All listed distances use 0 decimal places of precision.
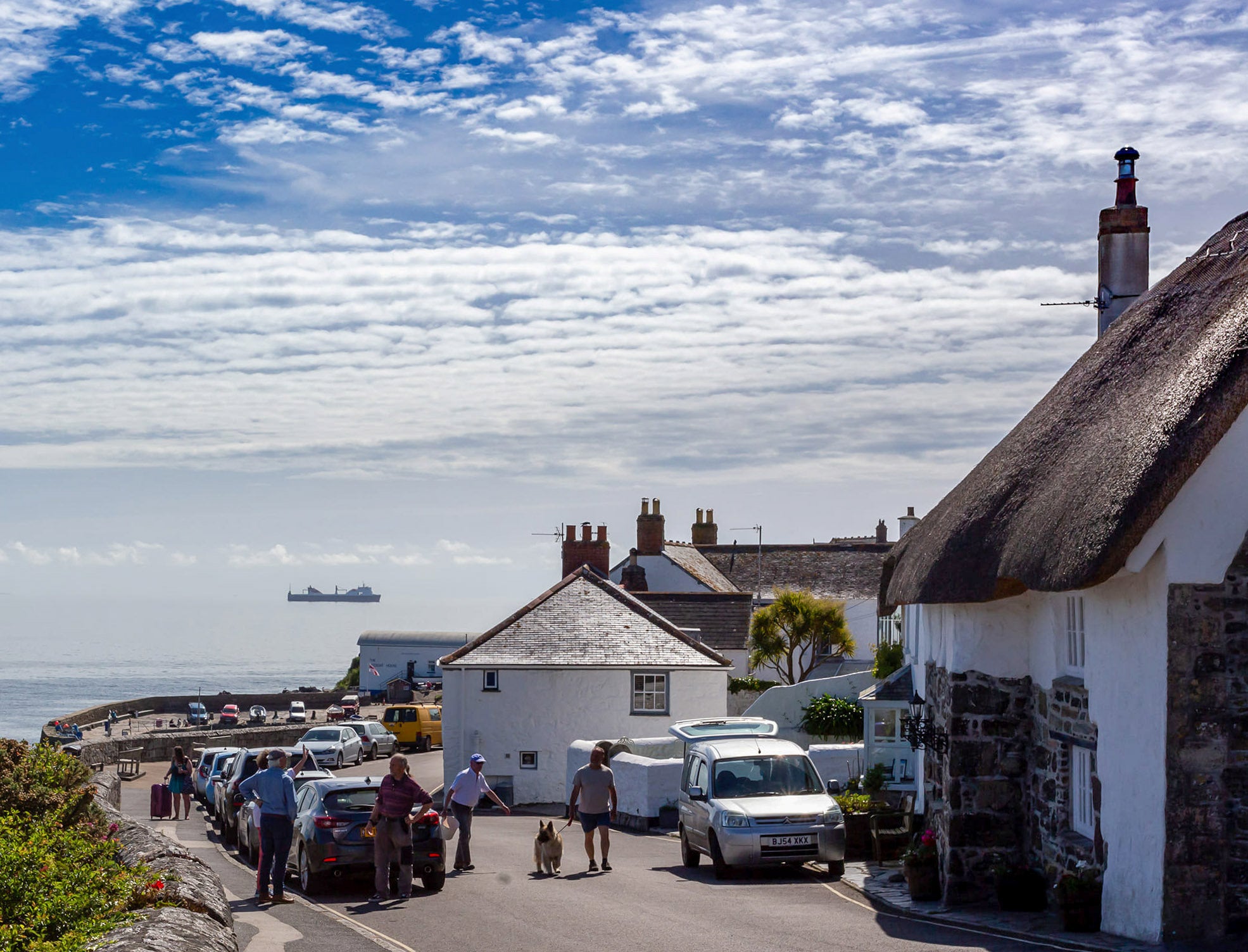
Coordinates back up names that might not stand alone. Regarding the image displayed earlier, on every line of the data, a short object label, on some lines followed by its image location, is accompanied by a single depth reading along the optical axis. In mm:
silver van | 18828
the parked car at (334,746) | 44188
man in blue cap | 20125
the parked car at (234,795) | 26031
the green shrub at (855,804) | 21734
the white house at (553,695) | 39375
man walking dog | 19531
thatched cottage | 13000
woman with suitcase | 31375
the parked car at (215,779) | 31188
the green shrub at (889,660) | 30312
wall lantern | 17789
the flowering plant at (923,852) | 17328
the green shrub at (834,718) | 33875
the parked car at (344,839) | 17812
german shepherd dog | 19594
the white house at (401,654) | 104938
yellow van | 54125
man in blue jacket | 16344
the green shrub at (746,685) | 48906
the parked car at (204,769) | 36281
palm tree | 50156
